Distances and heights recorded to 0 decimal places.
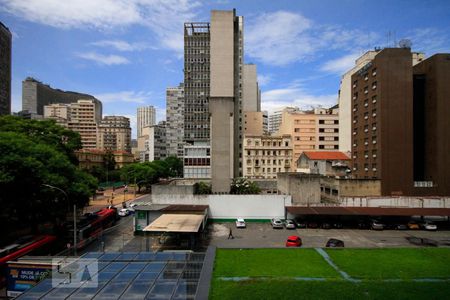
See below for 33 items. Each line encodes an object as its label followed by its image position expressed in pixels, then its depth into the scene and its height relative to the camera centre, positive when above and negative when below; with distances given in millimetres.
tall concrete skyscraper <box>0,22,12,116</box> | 109125 +32316
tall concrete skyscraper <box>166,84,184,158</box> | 144500 +16900
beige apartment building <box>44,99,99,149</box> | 164875 +19051
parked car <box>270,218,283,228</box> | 39250 -9504
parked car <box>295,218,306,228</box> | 39500 -9568
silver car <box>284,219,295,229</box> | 38719 -9525
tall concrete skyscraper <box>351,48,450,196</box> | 47562 +5018
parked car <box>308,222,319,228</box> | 39219 -9660
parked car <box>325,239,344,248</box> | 28578 -8905
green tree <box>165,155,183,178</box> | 110312 -4996
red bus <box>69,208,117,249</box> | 31844 -9071
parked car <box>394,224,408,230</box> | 38909 -9802
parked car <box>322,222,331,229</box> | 39094 -9761
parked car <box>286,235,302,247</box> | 30312 -9305
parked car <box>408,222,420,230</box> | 39000 -9715
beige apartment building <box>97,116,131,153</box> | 171875 +12115
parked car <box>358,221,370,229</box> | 39281 -9698
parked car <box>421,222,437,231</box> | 38812 -9789
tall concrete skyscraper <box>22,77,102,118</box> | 192875 +38540
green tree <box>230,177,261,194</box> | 50531 -6243
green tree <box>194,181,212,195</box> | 47031 -6016
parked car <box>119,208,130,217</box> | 50125 -10382
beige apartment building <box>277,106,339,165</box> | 86000 +6693
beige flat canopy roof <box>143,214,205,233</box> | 27031 -7211
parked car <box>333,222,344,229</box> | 39438 -9808
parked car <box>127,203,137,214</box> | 53244 -10509
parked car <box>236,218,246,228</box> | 39653 -9616
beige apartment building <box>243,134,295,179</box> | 82000 -622
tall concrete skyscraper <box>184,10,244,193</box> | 77938 +21577
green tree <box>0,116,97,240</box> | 26406 -2930
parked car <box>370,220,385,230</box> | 38625 -9634
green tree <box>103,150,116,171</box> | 110812 -2986
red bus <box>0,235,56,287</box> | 20952 -7784
